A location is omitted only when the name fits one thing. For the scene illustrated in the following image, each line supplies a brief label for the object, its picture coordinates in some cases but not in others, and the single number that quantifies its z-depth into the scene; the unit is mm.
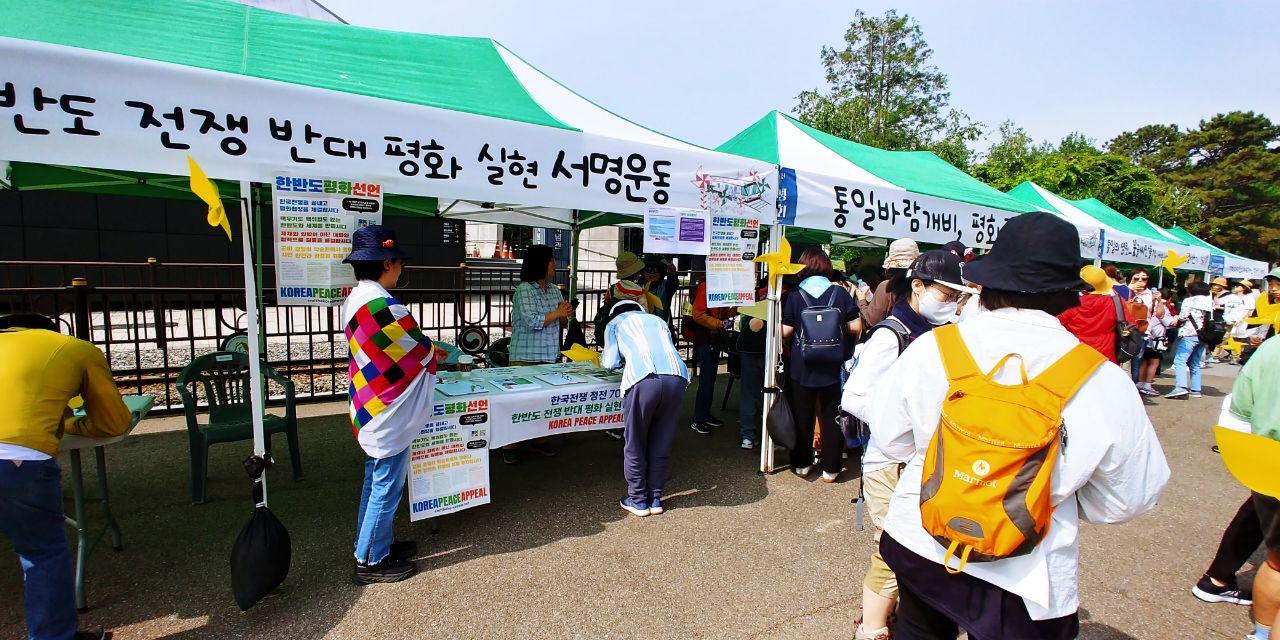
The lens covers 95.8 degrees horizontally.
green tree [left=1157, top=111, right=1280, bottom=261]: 37281
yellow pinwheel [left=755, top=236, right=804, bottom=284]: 4266
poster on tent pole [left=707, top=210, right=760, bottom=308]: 4277
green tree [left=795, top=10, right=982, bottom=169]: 22922
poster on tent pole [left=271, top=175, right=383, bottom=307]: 2795
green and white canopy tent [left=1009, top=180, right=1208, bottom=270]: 8031
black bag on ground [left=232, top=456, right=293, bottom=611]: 2533
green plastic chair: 3652
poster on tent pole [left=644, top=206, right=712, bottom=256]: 3885
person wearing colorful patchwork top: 2688
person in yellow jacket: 2055
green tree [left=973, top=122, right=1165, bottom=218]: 20938
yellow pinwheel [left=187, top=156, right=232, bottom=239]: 2418
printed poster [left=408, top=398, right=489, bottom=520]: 3191
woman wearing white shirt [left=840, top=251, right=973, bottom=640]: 2271
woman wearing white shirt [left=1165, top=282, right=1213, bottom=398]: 7820
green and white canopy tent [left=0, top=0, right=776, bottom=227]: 2367
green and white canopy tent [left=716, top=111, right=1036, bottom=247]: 4617
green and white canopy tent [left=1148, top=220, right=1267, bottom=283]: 14012
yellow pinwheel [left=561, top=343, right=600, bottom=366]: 4285
